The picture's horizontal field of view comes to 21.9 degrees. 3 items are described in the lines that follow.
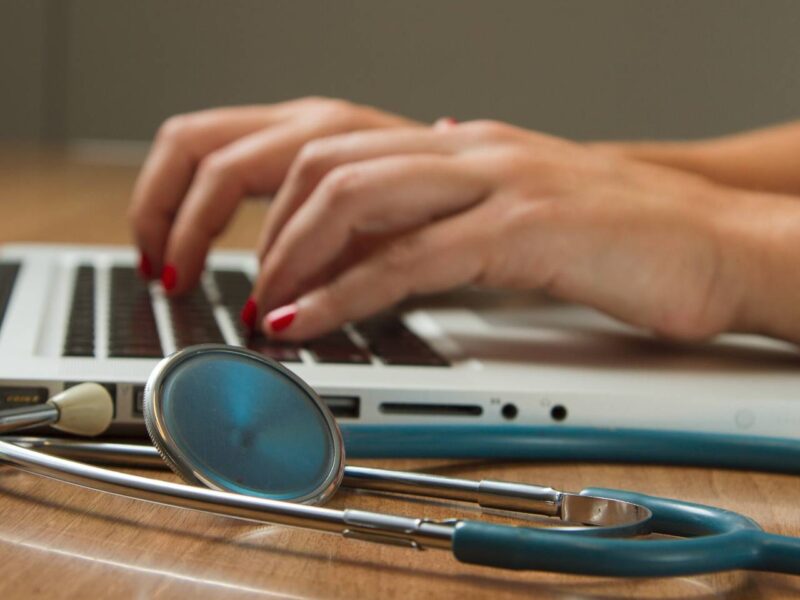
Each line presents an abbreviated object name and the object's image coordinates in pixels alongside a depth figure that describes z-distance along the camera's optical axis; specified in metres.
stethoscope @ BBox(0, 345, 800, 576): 0.37
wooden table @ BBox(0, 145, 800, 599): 0.37
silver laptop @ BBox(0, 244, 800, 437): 0.48
